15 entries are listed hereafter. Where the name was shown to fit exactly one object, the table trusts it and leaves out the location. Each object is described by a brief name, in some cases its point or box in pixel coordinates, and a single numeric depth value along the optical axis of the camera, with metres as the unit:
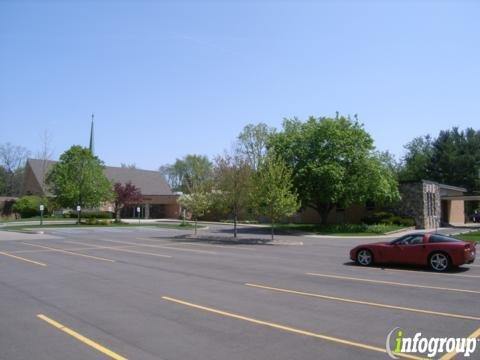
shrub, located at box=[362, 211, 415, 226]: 40.09
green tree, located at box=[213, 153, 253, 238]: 30.31
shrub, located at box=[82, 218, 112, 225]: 50.00
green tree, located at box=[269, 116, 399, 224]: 36.19
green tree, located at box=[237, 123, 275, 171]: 66.88
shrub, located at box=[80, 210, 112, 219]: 58.87
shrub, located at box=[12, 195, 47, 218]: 62.09
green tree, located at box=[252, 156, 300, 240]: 28.41
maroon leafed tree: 53.39
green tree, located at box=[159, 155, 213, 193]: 34.19
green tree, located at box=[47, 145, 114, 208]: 51.31
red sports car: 15.10
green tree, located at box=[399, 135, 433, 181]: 79.94
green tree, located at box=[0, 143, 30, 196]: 100.75
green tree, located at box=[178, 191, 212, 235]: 33.31
